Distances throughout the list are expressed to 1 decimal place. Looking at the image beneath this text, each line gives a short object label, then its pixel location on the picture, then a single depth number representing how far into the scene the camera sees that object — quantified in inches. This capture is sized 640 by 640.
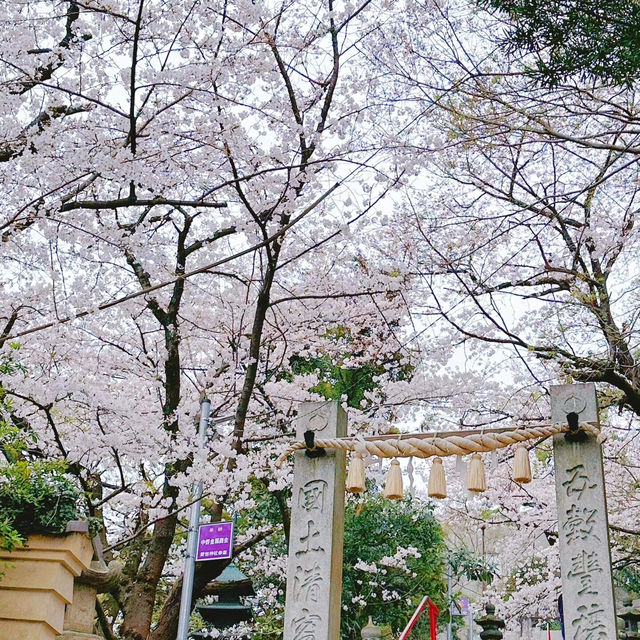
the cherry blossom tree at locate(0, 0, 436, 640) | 236.1
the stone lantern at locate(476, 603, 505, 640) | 267.1
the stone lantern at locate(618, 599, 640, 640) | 327.3
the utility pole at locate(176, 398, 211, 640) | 258.4
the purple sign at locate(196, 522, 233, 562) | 263.4
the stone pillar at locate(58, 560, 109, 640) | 188.4
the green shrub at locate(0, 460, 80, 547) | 182.7
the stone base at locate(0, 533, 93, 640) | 174.7
